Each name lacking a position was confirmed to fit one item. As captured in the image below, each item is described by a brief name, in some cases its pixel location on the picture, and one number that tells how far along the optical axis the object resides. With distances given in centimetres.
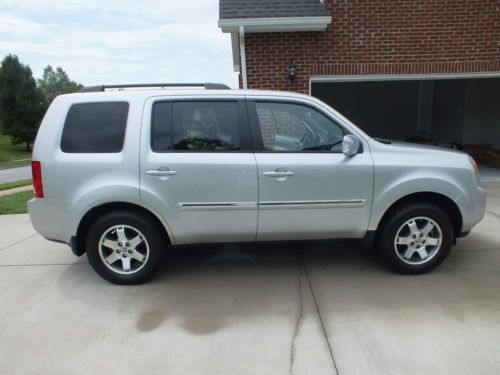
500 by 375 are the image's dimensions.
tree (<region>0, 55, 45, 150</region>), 4362
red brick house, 739
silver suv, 359
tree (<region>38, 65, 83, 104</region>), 10781
